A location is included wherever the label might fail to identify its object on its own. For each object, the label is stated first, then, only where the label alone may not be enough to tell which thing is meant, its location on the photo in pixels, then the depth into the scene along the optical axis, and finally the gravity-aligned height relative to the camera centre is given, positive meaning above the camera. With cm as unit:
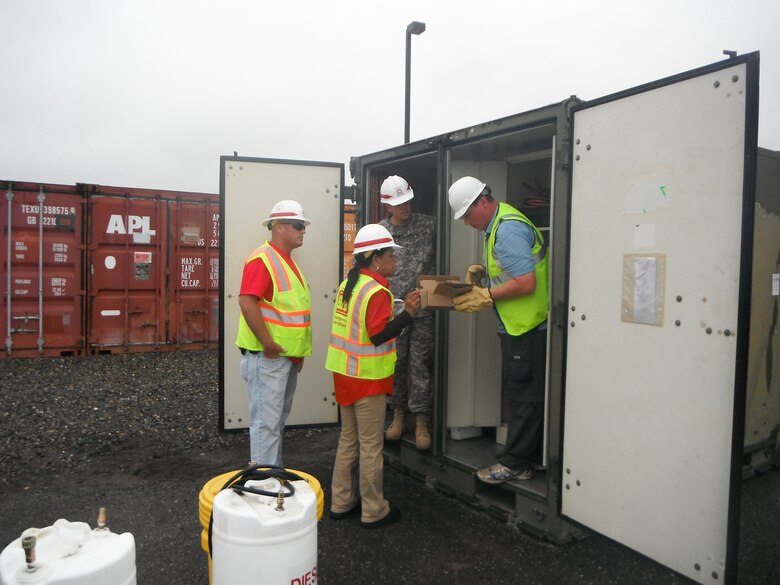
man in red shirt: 335 -37
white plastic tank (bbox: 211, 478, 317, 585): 171 -78
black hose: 185 -65
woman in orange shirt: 321 -45
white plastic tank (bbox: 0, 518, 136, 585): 141 -72
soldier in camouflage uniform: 413 -29
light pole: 794 +331
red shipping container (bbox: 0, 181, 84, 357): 807 -2
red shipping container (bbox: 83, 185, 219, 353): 852 +3
